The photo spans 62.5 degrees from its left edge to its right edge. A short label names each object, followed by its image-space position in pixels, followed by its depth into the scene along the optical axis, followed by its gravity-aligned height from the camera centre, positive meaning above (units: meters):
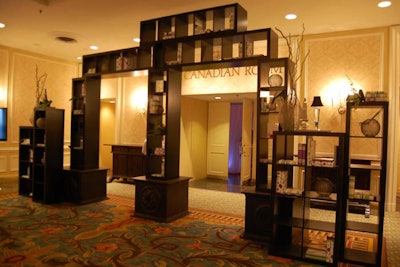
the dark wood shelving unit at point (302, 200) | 3.65 -0.80
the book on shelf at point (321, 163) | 3.68 -0.33
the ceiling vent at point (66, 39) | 7.95 +2.12
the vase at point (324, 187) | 3.78 -0.62
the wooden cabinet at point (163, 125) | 5.38 +0.06
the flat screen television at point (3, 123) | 8.61 +0.01
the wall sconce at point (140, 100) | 9.33 +0.79
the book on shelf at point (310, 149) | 3.83 -0.19
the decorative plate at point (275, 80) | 4.52 +0.71
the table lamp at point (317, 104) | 6.48 +0.58
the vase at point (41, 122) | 6.25 +0.05
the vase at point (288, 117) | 4.02 +0.19
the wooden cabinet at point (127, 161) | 8.52 -0.89
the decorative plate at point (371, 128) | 3.79 +0.08
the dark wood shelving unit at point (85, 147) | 6.23 -0.41
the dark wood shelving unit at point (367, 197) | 3.65 -0.69
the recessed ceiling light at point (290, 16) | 6.06 +2.16
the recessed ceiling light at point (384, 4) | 5.36 +2.17
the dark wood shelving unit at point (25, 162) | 6.73 -0.79
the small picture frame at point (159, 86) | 5.55 +0.71
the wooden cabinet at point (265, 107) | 4.49 +0.34
